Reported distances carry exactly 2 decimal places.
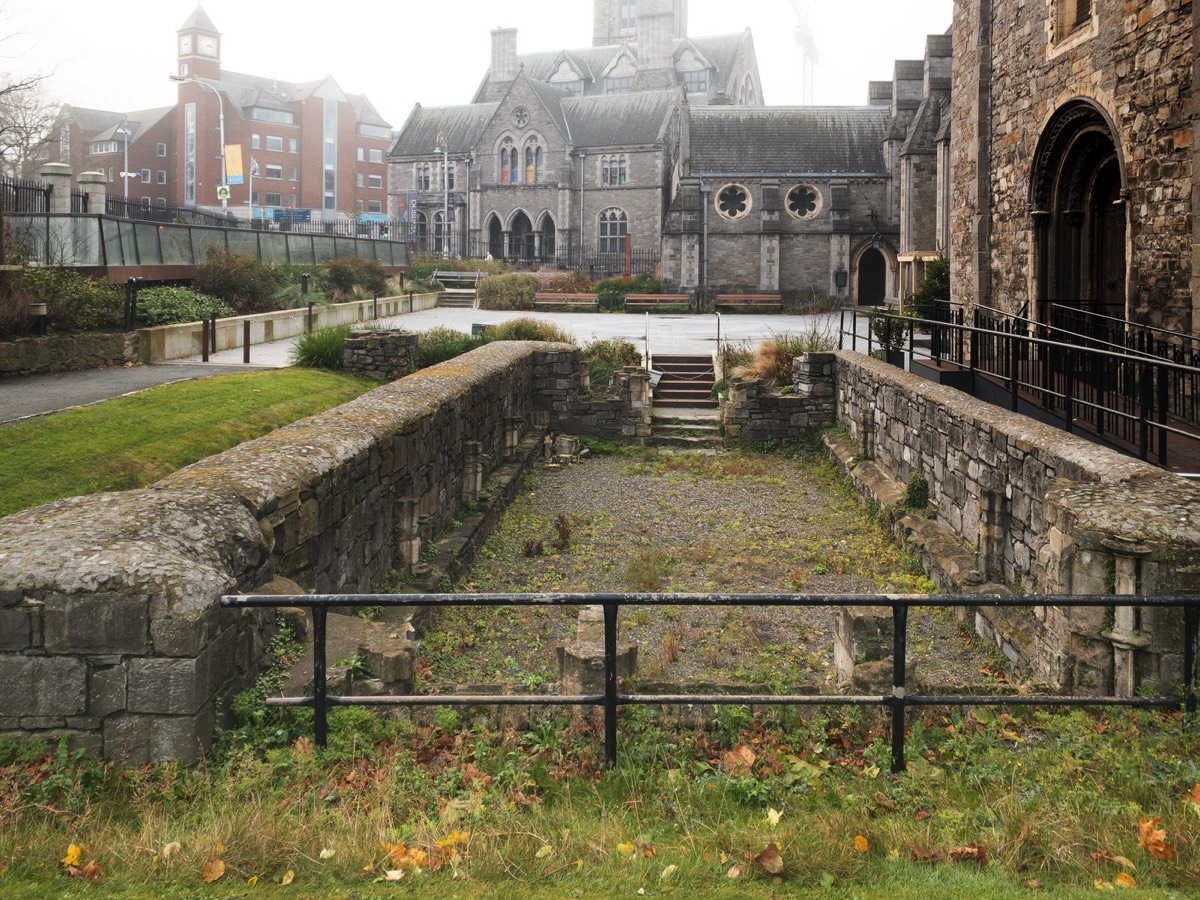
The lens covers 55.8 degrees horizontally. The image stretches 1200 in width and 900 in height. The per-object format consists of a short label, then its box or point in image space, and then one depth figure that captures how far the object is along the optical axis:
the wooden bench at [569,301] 42.94
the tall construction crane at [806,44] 192.50
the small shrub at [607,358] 22.06
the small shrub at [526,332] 23.92
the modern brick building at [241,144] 84.62
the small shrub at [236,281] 27.59
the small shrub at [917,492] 12.86
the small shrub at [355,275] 34.69
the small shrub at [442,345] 20.78
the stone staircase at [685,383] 22.89
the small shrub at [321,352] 19.55
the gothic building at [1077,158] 12.51
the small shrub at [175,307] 22.55
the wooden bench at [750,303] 46.16
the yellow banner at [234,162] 59.78
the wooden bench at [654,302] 44.84
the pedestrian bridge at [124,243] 23.48
